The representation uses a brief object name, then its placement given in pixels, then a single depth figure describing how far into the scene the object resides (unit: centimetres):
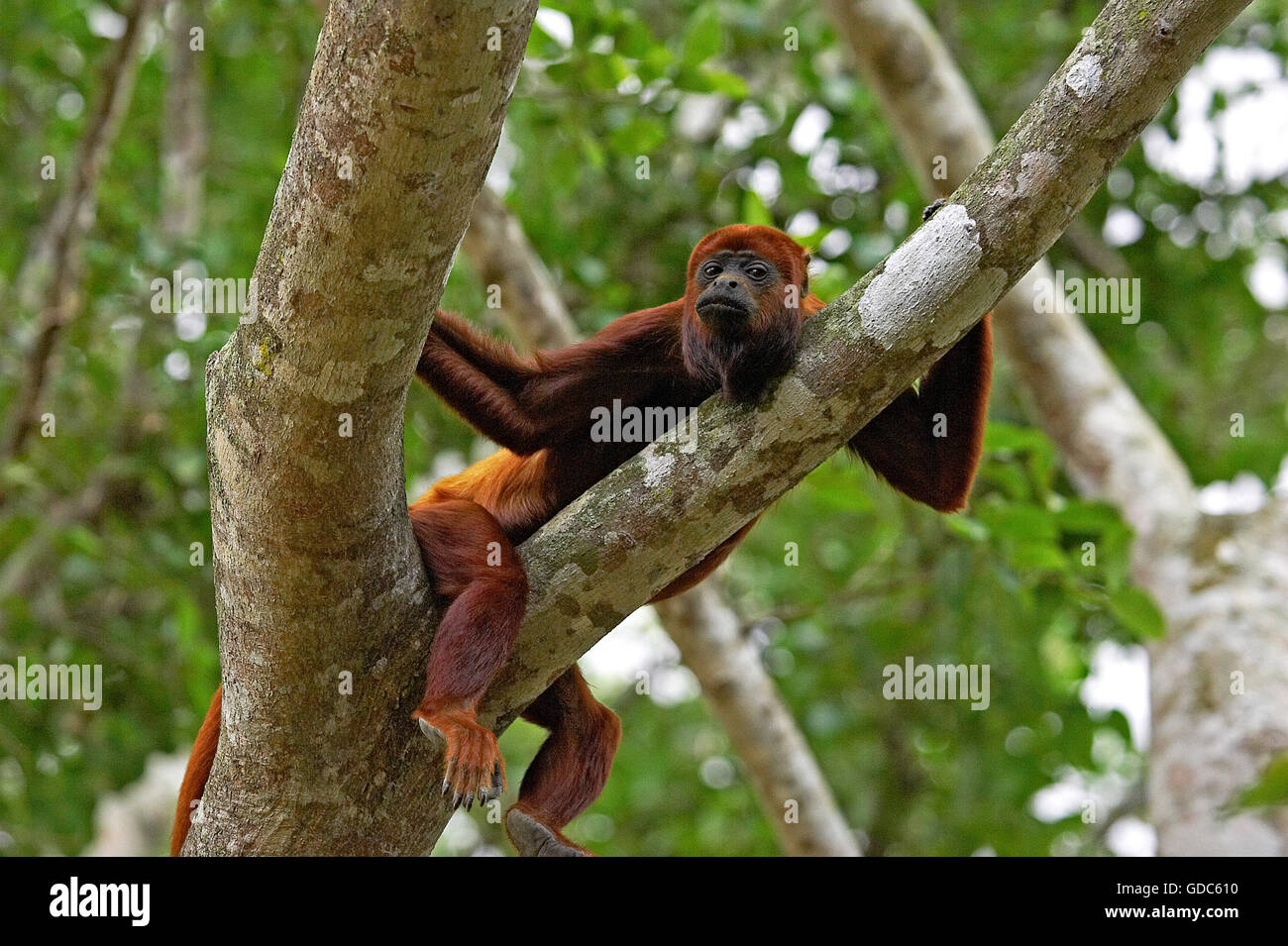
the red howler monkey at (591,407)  393
